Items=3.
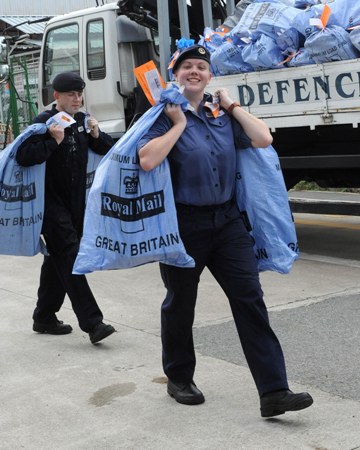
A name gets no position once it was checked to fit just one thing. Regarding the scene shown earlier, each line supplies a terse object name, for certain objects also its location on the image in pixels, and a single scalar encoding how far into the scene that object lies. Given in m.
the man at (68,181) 6.09
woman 4.48
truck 8.40
